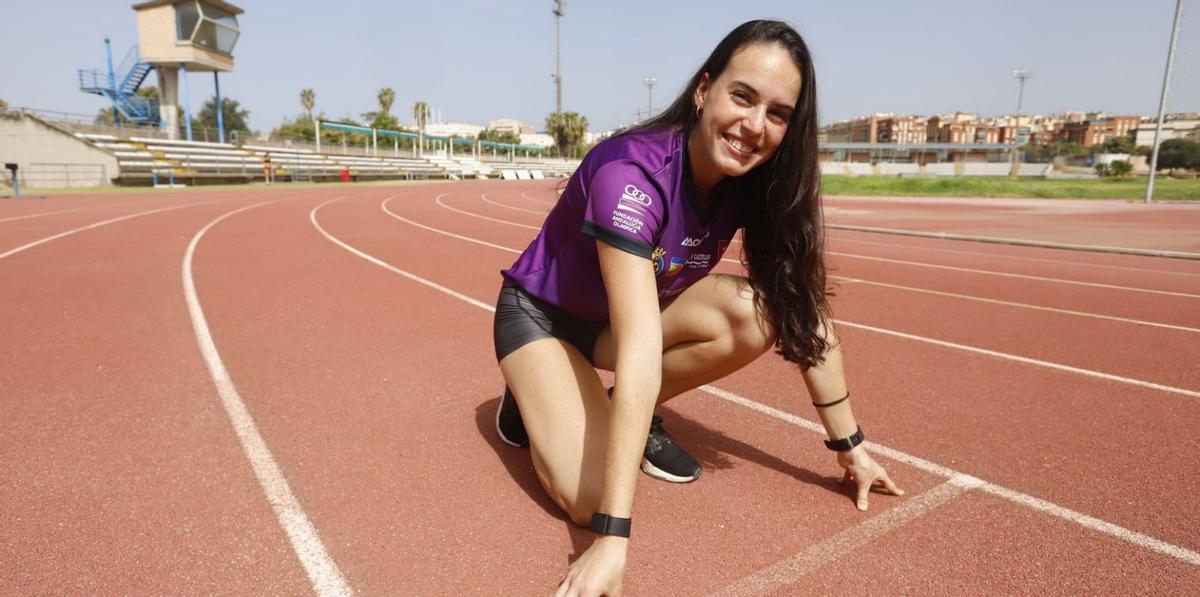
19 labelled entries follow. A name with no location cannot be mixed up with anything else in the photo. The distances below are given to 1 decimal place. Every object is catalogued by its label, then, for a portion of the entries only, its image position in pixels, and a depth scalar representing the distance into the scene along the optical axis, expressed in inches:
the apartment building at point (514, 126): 7067.9
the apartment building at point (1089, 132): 5334.6
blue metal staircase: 1466.5
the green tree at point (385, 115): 3112.7
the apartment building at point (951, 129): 5669.3
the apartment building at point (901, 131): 5974.4
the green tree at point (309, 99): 3225.9
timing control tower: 1418.1
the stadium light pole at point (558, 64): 1743.4
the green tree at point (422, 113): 3401.6
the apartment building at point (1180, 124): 2674.7
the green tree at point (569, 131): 3462.1
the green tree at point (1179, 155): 2659.9
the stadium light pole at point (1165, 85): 920.3
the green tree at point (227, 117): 3174.2
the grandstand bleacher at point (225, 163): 1106.7
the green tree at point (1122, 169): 2217.0
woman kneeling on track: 78.2
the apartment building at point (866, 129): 6067.9
